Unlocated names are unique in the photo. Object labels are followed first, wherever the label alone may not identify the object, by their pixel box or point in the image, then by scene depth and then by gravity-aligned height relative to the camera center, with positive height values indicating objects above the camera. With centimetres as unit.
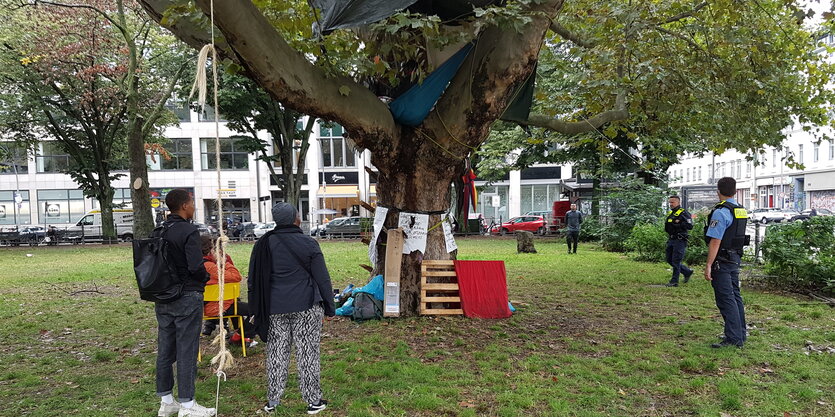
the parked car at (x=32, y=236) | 2698 -141
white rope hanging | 385 -11
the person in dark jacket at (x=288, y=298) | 409 -74
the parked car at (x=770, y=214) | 3378 -165
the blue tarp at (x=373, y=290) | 741 -126
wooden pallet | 742 -122
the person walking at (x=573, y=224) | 1700 -95
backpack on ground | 729 -148
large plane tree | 536 +164
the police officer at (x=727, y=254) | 559 -67
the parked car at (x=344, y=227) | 2883 -146
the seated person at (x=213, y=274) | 549 -74
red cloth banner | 750 -130
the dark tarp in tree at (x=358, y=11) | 515 +182
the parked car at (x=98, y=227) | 2905 -115
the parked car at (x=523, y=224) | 2916 -157
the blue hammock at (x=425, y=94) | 654 +128
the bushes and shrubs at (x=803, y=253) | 864 -107
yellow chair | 561 -96
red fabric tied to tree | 848 +14
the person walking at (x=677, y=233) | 999 -78
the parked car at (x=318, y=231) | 2933 -166
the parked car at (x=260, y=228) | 2884 -142
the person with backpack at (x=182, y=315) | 398 -84
